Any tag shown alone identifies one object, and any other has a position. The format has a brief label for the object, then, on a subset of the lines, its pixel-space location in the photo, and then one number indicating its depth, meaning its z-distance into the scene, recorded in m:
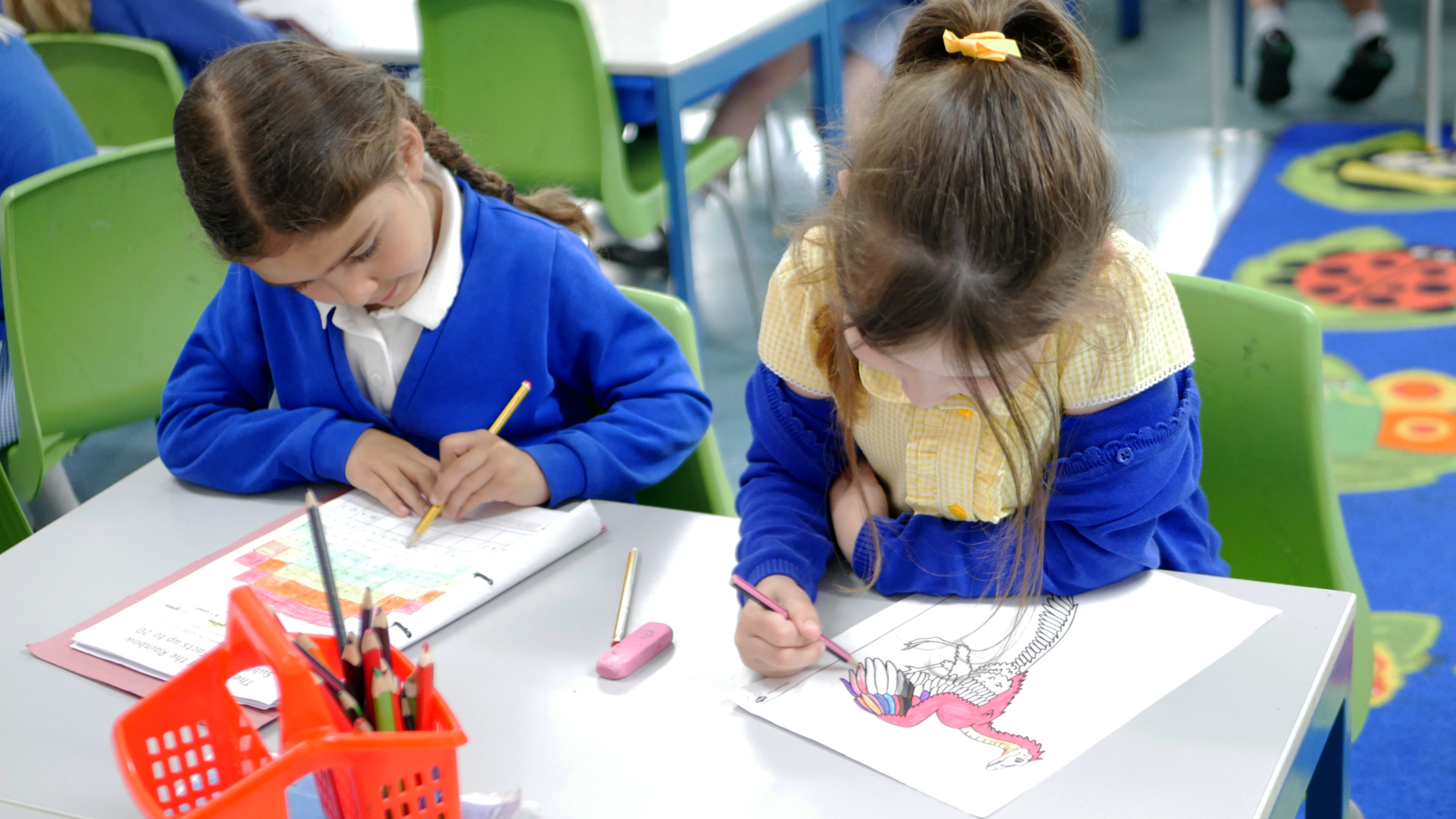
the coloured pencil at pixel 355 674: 0.72
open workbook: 0.96
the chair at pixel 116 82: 2.47
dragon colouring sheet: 0.80
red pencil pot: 0.71
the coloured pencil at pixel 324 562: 0.69
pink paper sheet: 0.92
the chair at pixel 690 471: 1.33
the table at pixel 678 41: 2.44
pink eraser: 0.91
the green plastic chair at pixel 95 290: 1.59
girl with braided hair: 1.08
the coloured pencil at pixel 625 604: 0.95
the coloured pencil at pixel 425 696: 0.72
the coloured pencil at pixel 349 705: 0.73
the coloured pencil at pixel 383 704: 0.70
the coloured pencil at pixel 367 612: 0.72
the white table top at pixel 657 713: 0.77
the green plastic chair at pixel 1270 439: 1.15
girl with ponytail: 0.80
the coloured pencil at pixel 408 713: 0.73
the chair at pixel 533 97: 2.41
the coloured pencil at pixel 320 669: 0.72
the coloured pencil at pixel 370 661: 0.71
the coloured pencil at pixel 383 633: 0.73
